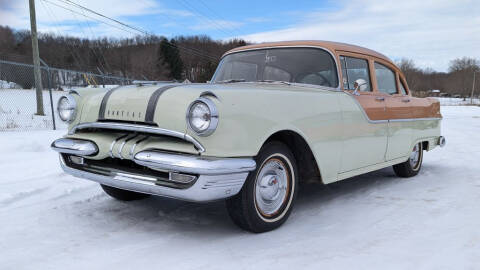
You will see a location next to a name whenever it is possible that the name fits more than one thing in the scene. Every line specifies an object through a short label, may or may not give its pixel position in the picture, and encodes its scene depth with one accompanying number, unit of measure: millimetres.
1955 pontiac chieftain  2719
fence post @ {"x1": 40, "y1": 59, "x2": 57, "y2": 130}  10062
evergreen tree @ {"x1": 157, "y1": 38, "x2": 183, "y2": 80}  51438
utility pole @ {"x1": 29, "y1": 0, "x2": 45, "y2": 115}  13066
